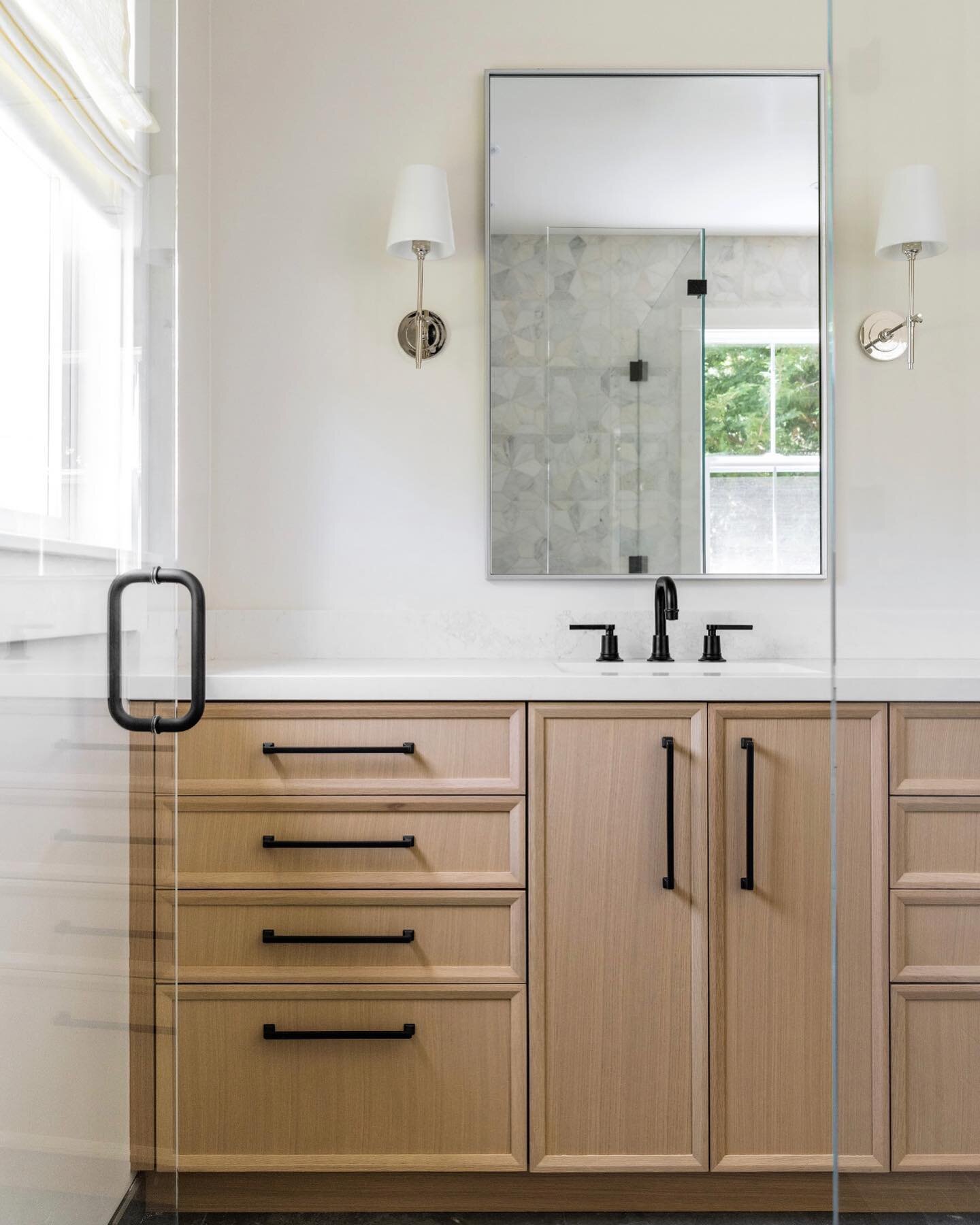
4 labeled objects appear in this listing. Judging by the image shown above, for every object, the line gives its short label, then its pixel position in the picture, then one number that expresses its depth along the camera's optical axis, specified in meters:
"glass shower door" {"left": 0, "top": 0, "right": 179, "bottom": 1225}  0.77
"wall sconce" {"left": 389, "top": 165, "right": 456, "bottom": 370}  2.03
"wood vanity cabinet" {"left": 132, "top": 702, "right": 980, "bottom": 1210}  1.58
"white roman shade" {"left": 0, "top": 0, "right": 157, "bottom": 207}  0.74
